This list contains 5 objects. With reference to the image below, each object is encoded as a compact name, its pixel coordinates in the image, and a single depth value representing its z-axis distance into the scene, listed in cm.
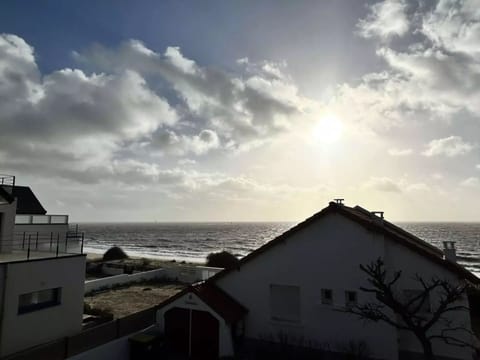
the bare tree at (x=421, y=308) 1044
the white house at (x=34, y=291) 1233
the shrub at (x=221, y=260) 3847
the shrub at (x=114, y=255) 5112
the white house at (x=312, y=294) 1214
